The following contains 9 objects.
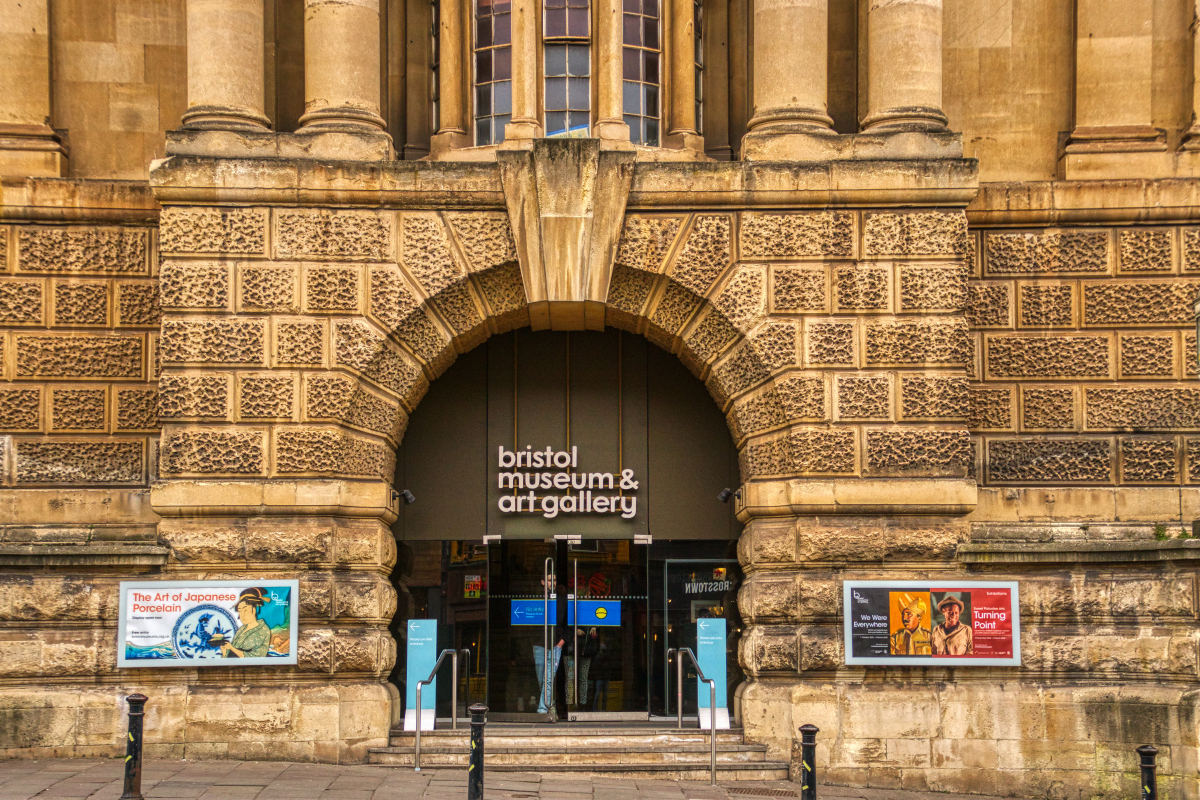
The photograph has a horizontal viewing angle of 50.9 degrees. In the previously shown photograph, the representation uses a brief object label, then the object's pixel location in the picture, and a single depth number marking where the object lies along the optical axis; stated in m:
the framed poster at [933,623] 13.85
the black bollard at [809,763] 10.72
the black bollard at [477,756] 10.42
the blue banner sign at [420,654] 15.02
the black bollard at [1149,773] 10.36
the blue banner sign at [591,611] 15.67
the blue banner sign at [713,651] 15.30
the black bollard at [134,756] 10.52
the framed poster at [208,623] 13.68
